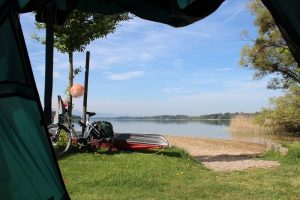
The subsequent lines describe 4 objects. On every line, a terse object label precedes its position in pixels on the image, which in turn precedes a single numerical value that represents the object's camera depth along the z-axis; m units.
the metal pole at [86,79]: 6.70
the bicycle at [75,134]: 5.81
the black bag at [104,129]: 6.22
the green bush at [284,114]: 18.26
